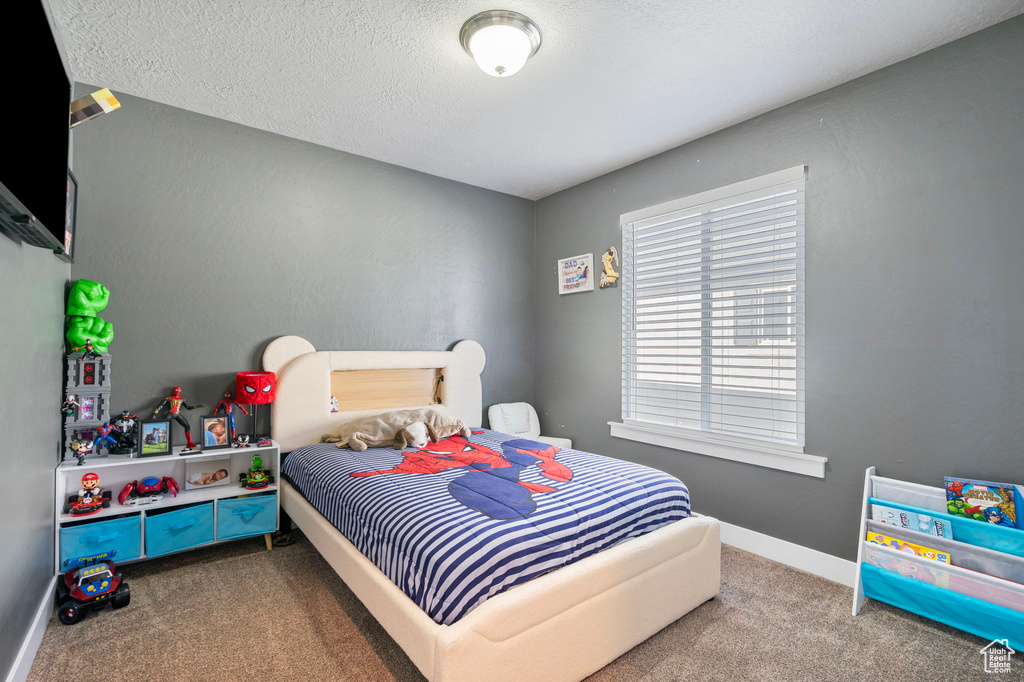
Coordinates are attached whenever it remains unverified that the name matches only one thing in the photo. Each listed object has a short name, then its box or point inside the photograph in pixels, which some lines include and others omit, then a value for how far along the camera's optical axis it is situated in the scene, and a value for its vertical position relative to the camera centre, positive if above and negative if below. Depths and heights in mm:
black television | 1148 +592
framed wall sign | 3850 +626
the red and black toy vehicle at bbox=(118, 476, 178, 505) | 2408 -757
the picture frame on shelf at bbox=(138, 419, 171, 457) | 2492 -489
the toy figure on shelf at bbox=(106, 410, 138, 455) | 2457 -474
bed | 1458 -809
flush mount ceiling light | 1970 +1315
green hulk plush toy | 2316 +145
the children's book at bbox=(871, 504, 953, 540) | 1982 -734
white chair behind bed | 3990 -624
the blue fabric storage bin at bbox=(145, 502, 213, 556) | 2354 -936
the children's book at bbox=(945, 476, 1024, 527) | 1896 -608
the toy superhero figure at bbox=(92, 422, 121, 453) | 2428 -463
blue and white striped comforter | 1533 -637
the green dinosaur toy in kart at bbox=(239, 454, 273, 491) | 2710 -761
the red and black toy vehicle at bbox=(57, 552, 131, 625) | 1984 -1071
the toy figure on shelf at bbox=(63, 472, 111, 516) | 2209 -740
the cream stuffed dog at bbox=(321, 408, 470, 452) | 2916 -520
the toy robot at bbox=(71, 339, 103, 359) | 2346 -23
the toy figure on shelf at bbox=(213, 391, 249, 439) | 2822 -362
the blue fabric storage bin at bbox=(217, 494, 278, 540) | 2561 -937
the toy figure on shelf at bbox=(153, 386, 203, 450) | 2596 -344
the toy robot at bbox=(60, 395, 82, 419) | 2305 -295
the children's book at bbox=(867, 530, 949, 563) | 1971 -841
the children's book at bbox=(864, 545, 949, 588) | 1940 -919
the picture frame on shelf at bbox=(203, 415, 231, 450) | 2689 -495
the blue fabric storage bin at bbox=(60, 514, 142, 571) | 2148 -909
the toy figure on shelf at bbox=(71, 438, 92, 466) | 2250 -492
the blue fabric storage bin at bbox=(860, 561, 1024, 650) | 1795 -1028
